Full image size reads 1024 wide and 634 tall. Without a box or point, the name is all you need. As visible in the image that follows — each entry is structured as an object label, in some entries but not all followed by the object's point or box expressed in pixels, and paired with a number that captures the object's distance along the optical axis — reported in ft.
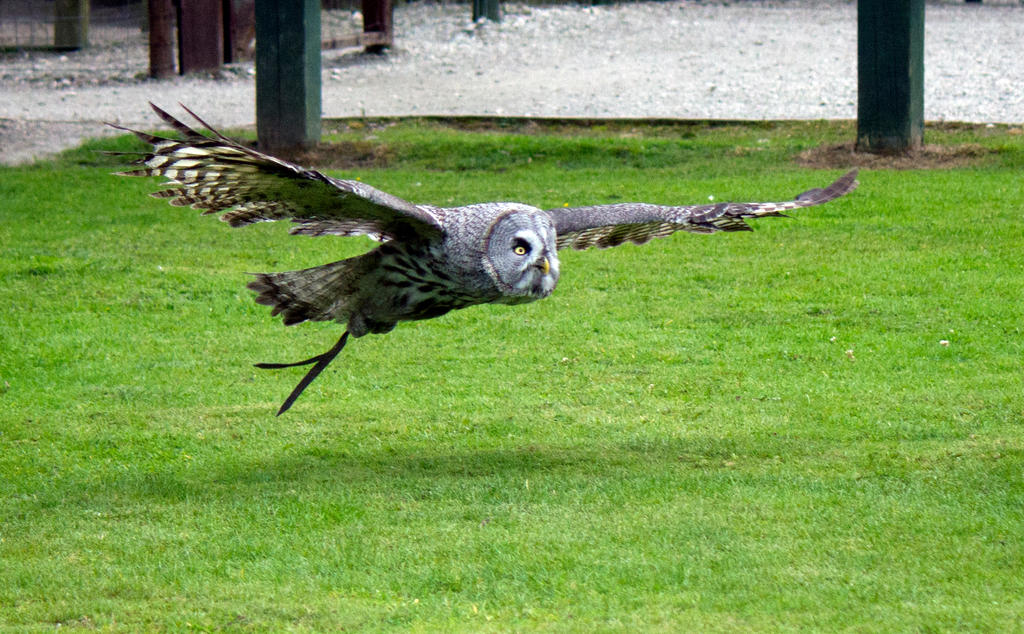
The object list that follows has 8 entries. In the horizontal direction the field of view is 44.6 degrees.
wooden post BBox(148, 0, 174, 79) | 65.10
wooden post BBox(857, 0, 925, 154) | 41.60
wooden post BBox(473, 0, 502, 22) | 80.38
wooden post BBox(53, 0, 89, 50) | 77.30
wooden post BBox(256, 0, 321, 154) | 45.39
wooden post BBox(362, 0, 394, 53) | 71.72
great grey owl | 17.37
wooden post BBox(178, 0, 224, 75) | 65.46
